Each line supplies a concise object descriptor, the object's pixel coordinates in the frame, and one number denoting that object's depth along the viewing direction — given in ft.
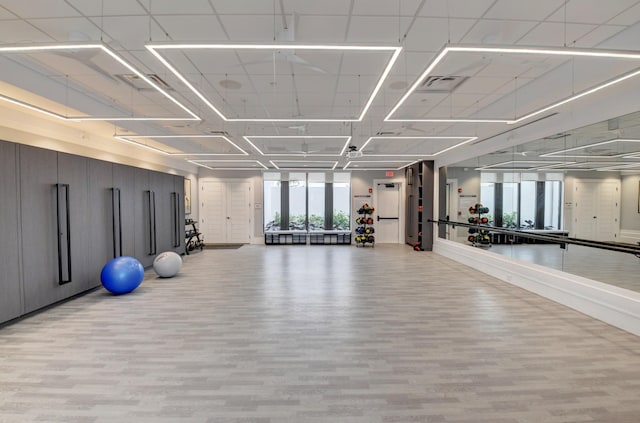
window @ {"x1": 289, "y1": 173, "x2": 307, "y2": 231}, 42.80
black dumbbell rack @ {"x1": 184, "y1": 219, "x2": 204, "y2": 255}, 34.60
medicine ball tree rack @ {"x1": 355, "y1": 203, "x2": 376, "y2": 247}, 38.75
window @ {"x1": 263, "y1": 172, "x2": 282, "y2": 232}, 42.37
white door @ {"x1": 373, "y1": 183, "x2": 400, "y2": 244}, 42.24
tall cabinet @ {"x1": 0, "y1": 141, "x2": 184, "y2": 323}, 13.35
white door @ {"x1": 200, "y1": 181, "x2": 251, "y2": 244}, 41.73
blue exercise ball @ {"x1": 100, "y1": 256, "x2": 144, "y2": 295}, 17.35
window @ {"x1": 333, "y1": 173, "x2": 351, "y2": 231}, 42.65
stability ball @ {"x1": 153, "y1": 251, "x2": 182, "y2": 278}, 21.57
